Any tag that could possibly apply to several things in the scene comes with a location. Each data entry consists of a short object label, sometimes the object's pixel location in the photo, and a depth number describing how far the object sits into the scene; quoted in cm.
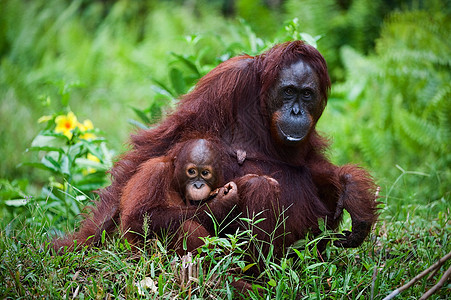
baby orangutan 702
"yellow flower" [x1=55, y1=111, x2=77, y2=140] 1056
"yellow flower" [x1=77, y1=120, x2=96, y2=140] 1090
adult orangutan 754
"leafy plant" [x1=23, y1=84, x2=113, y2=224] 966
